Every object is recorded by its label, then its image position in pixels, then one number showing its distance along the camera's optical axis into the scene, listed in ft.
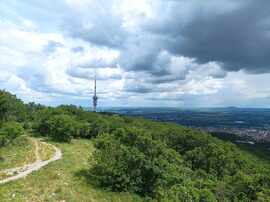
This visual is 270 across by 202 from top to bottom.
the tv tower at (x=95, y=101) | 420.30
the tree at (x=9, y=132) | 102.05
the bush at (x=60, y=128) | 139.10
